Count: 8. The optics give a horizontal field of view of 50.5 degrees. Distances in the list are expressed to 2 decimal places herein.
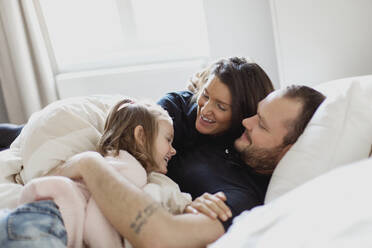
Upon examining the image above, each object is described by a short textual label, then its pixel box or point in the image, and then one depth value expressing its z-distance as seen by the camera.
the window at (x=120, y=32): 2.84
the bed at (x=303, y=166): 0.67
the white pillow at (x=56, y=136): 1.29
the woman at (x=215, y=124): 1.29
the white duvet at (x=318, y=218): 0.63
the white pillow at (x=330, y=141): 1.12
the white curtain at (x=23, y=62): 2.54
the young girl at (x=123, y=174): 1.07
